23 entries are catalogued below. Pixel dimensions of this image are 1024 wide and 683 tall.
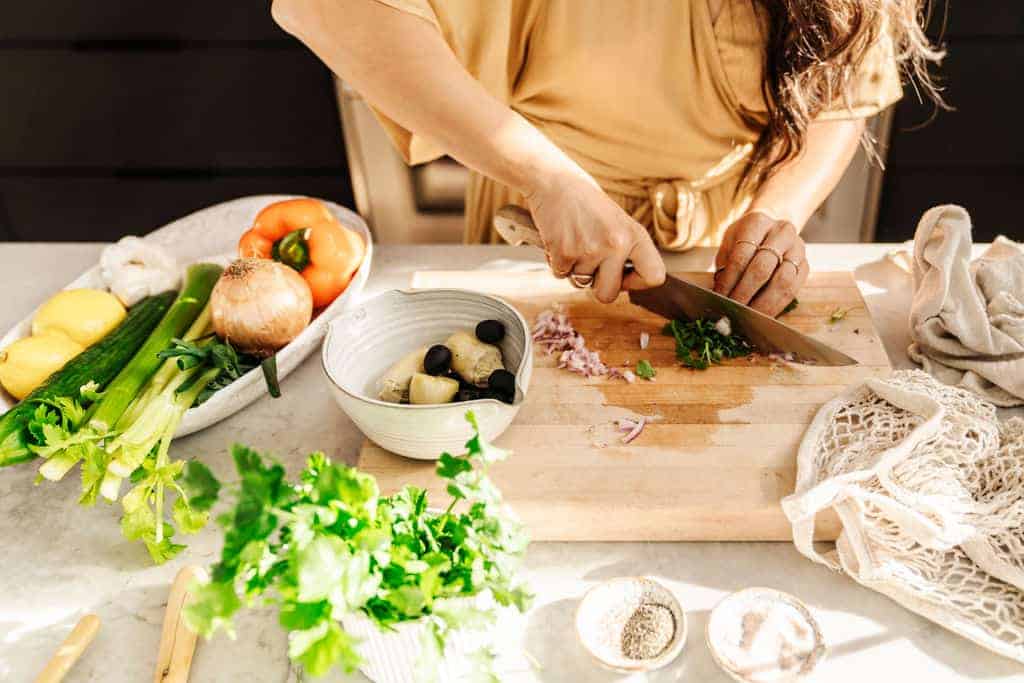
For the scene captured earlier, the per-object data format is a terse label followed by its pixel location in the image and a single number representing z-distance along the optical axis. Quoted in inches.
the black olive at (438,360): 35.6
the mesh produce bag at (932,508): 29.3
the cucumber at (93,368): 34.3
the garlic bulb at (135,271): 44.8
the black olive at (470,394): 34.7
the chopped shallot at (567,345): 40.6
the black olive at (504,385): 33.9
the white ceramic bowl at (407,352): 32.8
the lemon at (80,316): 41.7
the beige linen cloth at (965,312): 37.8
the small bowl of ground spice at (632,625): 27.3
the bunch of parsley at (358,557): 18.5
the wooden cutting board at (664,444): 33.3
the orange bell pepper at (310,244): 44.8
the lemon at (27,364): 38.4
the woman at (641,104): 39.4
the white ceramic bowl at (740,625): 26.7
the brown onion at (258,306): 39.4
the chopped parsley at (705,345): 40.9
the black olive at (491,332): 37.0
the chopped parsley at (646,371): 40.3
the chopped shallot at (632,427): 36.5
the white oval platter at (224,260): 38.5
